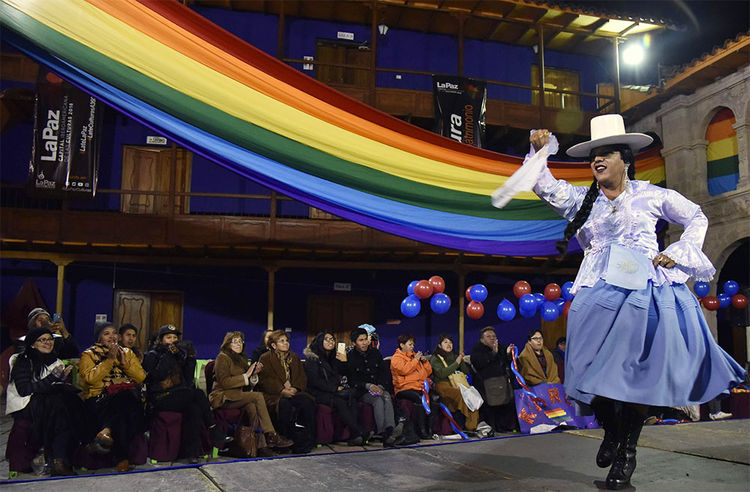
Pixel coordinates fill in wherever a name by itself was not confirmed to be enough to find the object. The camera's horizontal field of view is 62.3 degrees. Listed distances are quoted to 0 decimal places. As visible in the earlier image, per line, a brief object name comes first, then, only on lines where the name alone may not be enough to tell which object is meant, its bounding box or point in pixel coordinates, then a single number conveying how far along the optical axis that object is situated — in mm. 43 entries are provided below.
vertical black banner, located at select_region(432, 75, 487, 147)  12180
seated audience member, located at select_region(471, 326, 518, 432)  6969
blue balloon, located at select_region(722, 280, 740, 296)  9375
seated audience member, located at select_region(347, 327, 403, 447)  6264
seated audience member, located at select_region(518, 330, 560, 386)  7203
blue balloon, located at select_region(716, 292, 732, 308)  9344
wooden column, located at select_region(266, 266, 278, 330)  12086
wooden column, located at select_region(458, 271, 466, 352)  12479
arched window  10430
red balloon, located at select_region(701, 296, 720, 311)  9227
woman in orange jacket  6562
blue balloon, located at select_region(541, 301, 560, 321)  8422
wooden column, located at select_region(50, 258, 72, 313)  11477
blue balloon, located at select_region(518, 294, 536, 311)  8430
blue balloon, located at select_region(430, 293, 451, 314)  8852
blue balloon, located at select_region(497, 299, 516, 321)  8852
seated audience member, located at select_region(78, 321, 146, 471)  4855
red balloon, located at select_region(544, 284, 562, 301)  8898
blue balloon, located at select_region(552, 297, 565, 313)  8612
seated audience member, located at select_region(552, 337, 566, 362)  8289
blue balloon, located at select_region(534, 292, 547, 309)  8516
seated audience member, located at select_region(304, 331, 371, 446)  6191
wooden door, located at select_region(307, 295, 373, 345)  13516
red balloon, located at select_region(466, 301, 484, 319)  8953
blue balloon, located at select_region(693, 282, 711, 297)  9055
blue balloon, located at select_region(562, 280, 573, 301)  7563
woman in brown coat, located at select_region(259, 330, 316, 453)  5922
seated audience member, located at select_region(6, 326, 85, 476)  4629
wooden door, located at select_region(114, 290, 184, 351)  12852
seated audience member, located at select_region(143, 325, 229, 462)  5164
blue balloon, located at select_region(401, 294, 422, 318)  8939
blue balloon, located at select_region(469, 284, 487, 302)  8844
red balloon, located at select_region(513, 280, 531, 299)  9133
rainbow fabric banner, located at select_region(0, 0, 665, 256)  2887
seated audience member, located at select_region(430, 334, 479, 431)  6836
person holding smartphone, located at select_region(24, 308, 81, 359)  5754
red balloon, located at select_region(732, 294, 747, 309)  9289
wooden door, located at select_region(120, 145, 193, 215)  13102
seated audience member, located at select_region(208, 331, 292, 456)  5699
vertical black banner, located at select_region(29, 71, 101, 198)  11445
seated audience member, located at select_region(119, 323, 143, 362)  5301
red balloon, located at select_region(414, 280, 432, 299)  8859
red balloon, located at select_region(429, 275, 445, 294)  8859
